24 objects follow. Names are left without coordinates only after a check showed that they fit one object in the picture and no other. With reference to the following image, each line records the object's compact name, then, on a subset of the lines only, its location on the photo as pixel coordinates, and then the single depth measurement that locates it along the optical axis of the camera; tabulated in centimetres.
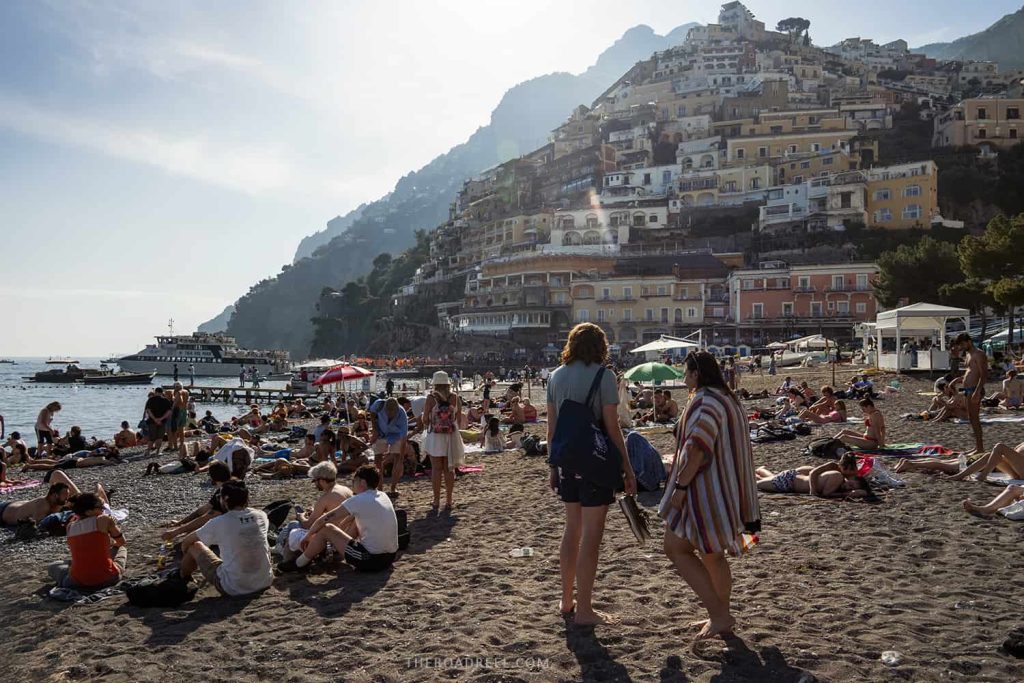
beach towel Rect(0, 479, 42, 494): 1162
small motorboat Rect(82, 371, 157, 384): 6744
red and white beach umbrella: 1520
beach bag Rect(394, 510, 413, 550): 617
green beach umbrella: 1484
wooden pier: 4181
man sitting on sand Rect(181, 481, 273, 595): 515
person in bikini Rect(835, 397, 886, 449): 962
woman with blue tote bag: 383
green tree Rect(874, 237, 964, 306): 3825
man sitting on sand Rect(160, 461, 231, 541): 636
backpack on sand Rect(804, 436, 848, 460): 918
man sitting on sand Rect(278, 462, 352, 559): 596
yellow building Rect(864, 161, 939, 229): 5750
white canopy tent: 2155
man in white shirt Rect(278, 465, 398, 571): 558
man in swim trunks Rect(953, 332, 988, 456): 850
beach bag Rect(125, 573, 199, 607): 515
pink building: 4931
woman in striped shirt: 361
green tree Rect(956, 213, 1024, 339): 2375
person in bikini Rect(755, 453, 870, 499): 716
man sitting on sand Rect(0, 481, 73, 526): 794
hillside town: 5544
